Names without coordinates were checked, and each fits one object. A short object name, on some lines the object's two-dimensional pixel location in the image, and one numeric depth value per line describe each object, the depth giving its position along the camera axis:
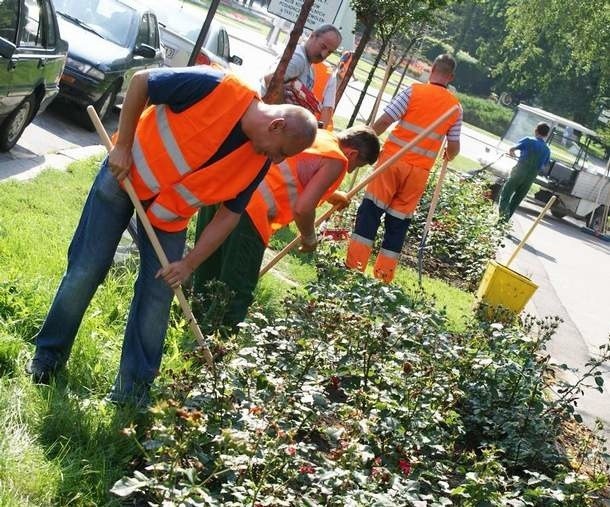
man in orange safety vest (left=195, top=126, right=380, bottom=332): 5.80
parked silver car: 16.17
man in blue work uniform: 16.58
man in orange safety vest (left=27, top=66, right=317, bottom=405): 4.26
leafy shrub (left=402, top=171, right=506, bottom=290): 11.91
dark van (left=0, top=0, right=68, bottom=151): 8.66
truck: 25.06
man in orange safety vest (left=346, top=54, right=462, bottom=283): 8.67
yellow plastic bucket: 9.35
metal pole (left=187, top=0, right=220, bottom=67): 12.05
